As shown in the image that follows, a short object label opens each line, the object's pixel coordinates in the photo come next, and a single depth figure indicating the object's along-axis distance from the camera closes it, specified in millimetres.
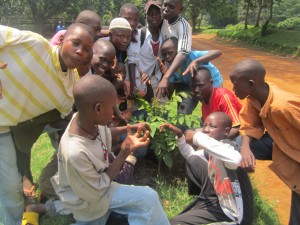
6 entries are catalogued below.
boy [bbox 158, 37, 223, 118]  3629
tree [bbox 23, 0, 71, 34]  21453
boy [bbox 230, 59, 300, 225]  2473
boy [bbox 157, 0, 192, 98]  3539
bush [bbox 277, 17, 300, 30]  21375
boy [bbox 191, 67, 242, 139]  3184
